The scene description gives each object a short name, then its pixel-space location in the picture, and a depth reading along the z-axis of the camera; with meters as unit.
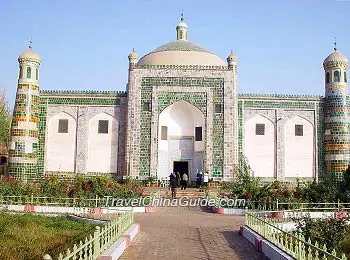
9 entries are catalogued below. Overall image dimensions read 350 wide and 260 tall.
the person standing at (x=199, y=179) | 25.50
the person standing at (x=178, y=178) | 24.58
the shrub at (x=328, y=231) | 8.52
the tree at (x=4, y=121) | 34.44
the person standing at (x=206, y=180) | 24.92
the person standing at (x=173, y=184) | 20.91
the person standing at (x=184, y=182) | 24.14
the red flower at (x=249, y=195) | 16.91
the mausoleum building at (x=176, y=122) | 25.73
